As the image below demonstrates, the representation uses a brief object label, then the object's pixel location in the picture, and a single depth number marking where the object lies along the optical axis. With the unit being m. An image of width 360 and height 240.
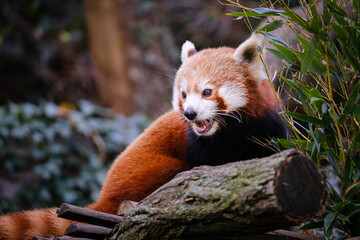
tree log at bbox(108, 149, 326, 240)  3.77
